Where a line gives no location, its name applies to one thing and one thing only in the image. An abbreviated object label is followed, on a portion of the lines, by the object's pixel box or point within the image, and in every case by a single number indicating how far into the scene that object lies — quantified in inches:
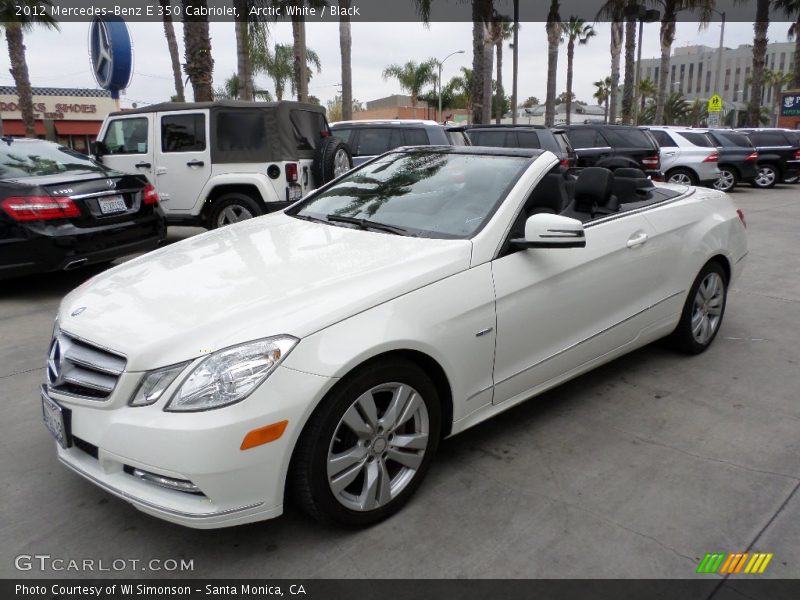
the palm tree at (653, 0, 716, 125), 1107.9
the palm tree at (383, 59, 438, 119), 2006.6
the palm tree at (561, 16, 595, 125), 1782.9
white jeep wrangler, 326.6
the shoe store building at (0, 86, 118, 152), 1473.9
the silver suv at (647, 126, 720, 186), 621.3
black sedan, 233.6
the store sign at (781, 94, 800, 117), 1258.0
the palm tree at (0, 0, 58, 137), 864.9
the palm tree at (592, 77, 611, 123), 2915.8
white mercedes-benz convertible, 90.7
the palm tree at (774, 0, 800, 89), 1221.7
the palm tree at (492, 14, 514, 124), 1461.6
